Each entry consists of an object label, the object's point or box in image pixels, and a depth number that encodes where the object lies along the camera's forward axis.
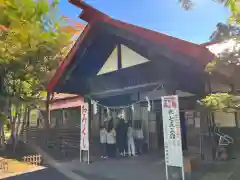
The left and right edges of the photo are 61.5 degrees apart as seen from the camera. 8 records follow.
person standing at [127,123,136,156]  8.53
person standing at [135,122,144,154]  9.05
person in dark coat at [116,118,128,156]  8.41
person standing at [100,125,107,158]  8.57
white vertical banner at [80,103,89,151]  7.81
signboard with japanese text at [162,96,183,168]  5.11
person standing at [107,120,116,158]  8.34
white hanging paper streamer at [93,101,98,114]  8.11
